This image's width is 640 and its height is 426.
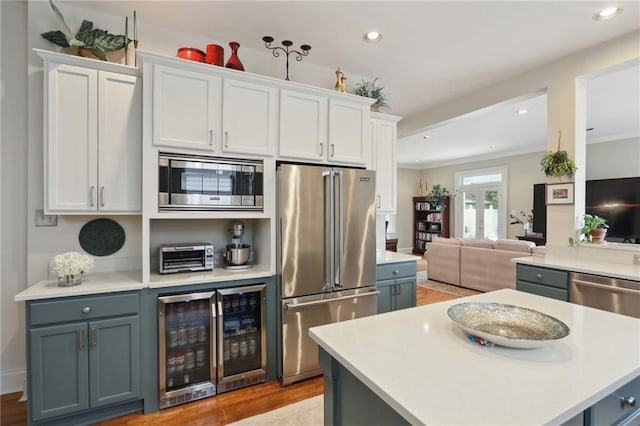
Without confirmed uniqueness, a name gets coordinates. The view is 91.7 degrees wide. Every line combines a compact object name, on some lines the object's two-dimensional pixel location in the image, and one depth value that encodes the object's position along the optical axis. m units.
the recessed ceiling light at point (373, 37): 2.71
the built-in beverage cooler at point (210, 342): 2.21
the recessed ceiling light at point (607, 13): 2.37
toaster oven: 2.36
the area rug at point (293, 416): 2.02
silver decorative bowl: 1.06
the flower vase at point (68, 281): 2.05
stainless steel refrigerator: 2.49
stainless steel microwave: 2.22
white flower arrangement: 2.01
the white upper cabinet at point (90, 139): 2.07
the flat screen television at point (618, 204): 5.86
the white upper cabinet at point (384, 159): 3.39
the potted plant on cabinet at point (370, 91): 3.32
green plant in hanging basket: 3.02
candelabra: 2.77
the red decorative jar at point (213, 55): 2.45
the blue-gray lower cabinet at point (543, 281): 2.61
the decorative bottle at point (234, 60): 2.51
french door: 8.30
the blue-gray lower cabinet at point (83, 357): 1.86
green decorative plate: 2.40
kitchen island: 0.78
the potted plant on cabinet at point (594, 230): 2.96
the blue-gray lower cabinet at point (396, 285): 3.05
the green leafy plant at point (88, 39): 2.22
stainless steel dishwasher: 2.23
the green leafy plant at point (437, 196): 9.34
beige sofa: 4.59
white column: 3.03
